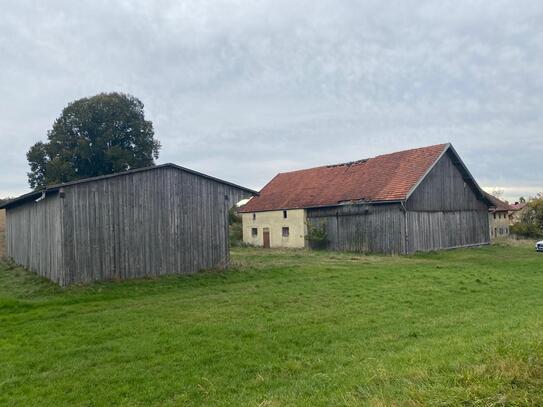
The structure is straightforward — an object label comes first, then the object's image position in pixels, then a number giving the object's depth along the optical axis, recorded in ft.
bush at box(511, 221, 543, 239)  145.11
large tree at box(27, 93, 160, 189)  125.59
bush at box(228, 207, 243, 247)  126.62
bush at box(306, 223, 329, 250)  102.21
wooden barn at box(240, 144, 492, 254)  90.43
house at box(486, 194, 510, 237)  166.91
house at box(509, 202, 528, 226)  175.08
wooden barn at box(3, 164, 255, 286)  50.01
